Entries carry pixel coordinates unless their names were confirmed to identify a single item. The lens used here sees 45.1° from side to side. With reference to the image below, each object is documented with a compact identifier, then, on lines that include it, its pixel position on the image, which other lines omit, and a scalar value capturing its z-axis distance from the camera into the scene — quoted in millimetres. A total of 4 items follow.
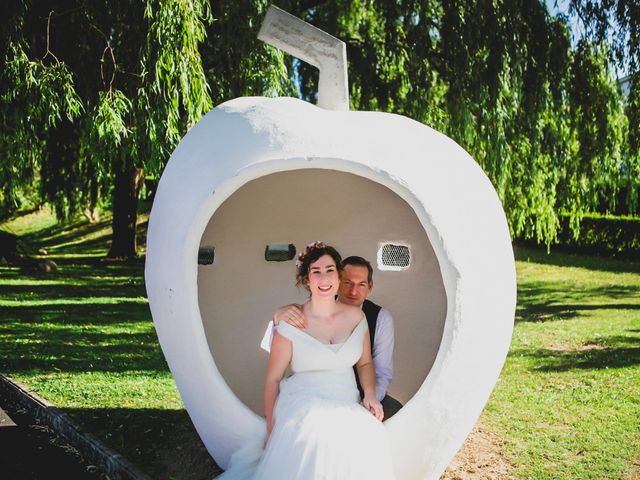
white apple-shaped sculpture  3951
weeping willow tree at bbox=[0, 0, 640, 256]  7480
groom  4512
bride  3703
